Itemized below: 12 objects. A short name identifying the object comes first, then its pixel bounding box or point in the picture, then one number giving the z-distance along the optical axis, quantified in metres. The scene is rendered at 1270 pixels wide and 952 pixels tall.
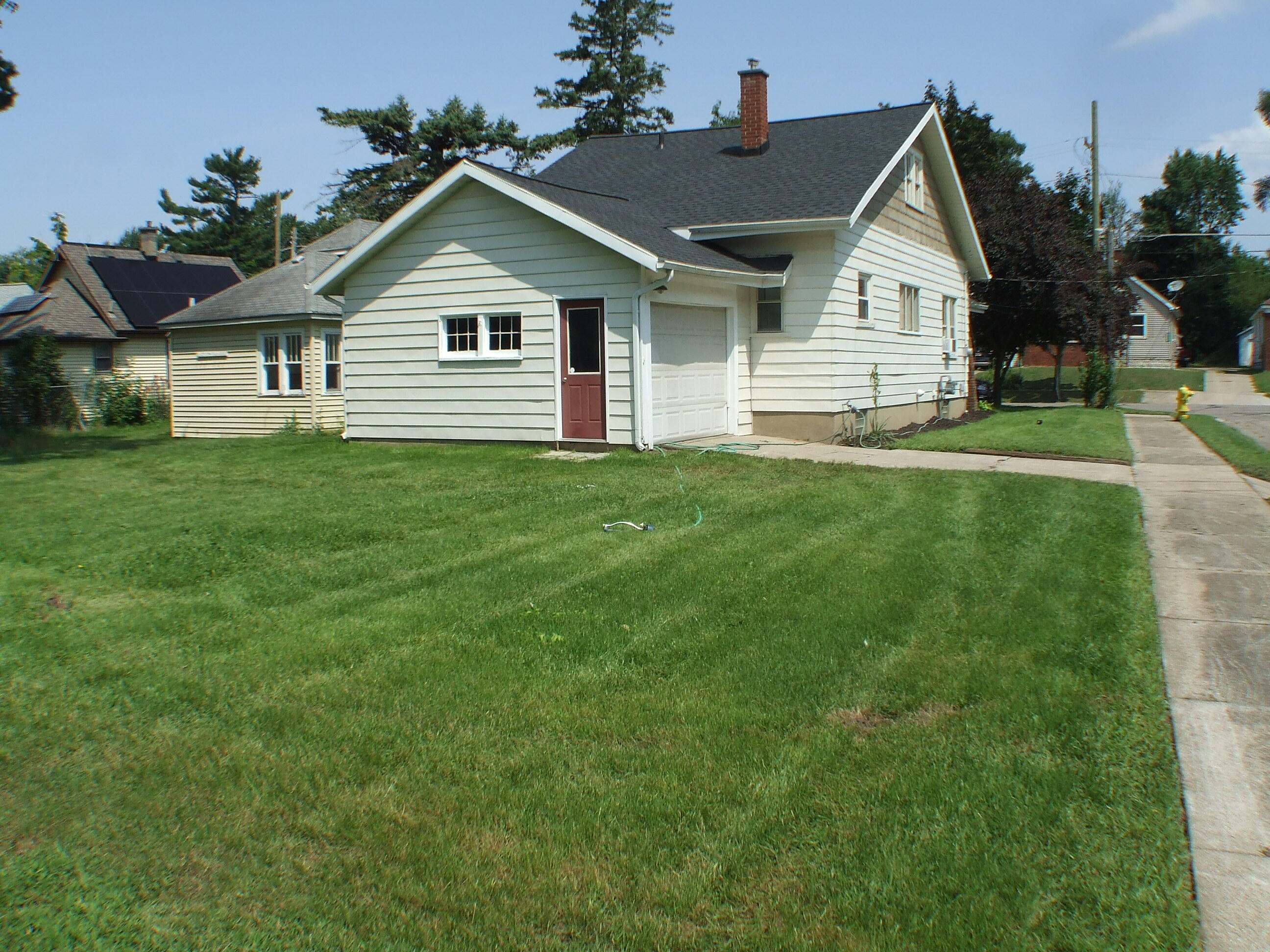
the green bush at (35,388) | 27.17
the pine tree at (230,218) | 66.38
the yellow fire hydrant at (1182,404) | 23.36
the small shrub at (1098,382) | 29.83
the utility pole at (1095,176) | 36.28
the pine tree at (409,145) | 37.72
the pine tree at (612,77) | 45.22
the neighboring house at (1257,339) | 56.34
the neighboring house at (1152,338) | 58.94
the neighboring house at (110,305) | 32.44
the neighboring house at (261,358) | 22.61
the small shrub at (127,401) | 29.92
